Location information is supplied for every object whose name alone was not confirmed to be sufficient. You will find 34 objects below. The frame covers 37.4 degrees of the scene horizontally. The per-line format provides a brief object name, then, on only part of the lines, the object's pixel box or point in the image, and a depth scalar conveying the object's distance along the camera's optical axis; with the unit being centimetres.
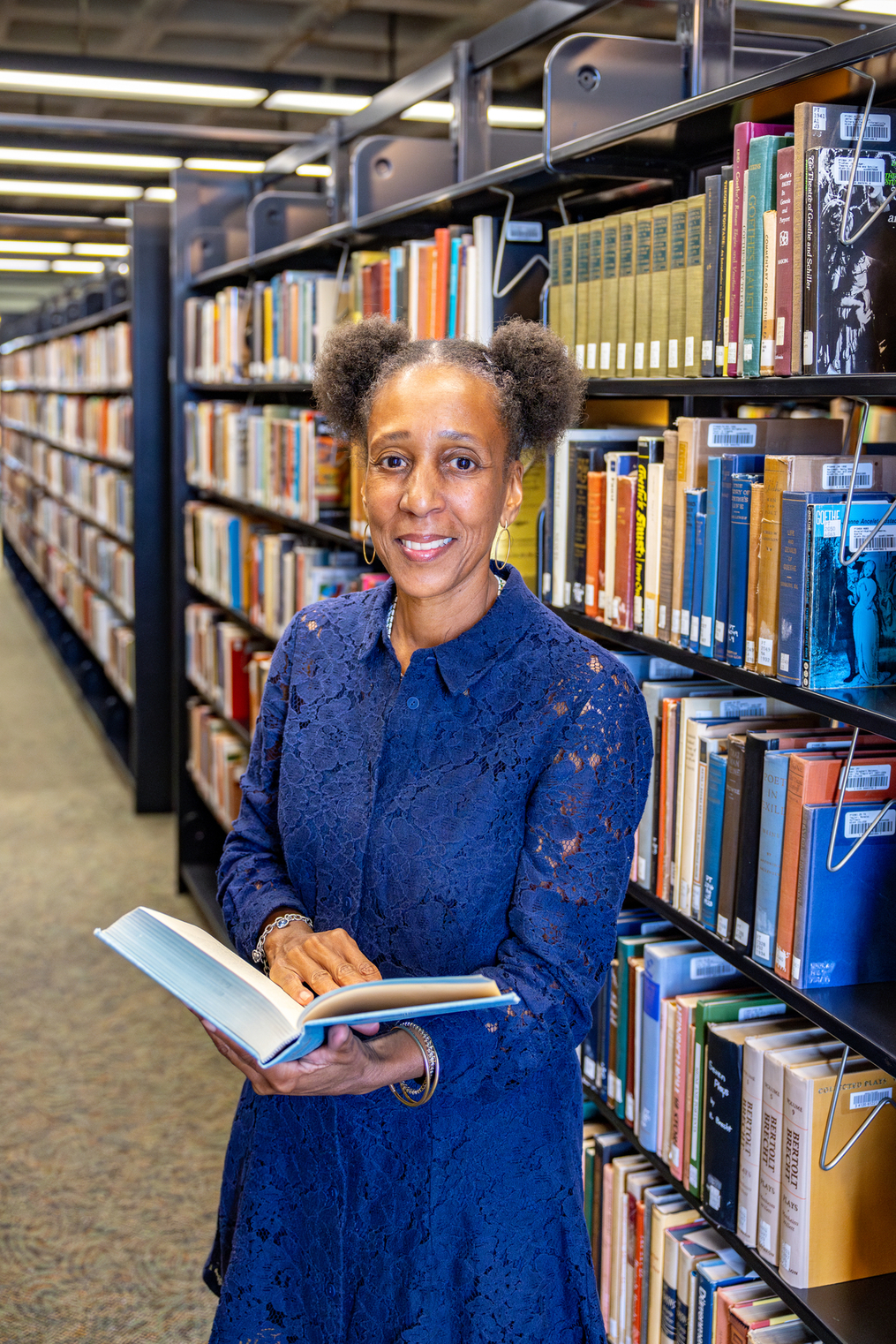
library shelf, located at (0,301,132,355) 696
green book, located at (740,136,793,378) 160
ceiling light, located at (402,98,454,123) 703
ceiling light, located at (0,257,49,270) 1468
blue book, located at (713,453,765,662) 173
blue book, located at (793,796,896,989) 163
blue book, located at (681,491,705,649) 182
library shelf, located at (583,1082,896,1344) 159
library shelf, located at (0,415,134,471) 707
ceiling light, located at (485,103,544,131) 727
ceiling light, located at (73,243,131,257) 1290
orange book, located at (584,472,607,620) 210
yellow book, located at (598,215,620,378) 203
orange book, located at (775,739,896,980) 163
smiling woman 132
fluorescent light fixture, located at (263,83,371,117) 703
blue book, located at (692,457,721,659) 177
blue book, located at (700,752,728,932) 184
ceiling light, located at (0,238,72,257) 1314
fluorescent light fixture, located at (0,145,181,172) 805
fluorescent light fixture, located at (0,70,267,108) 650
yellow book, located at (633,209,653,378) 193
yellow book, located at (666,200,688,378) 184
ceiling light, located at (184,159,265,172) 828
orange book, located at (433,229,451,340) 253
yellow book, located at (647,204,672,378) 188
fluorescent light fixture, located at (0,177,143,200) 980
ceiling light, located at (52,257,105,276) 1478
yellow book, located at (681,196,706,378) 180
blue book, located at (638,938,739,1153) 203
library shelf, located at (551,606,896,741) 142
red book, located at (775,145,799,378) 157
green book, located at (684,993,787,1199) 191
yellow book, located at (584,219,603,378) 207
